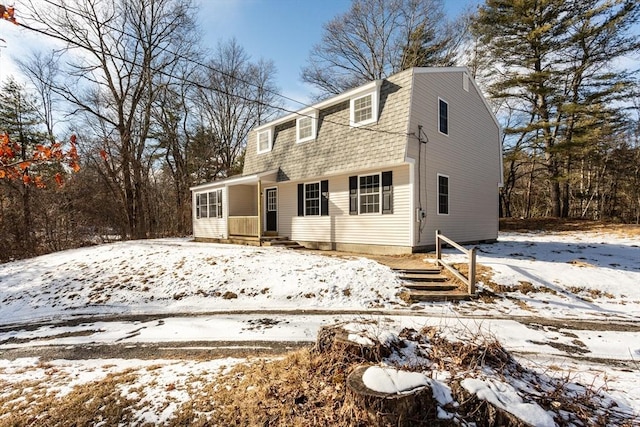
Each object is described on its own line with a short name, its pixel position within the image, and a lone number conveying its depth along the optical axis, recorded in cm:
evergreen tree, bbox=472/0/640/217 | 1755
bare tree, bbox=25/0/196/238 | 1783
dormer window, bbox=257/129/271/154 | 1541
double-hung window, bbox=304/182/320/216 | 1273
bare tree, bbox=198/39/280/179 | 2536
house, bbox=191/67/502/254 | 1028
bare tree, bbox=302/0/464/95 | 2133
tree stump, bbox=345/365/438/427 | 205
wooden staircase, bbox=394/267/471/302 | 681
